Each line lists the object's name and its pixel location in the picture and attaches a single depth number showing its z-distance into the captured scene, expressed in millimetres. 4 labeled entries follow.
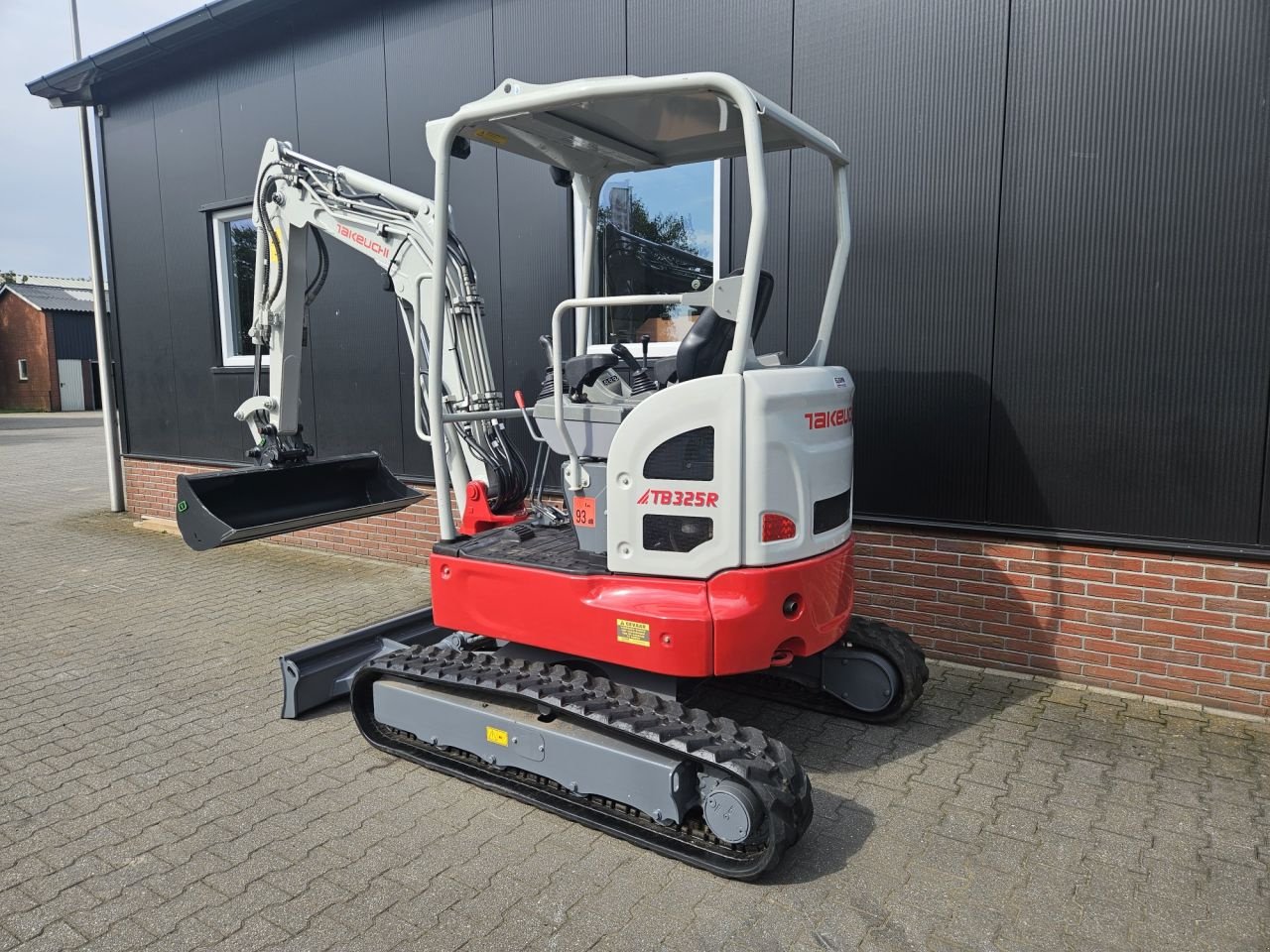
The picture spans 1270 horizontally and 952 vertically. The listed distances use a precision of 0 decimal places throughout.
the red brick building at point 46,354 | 39094
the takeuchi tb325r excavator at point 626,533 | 3301
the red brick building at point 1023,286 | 4414
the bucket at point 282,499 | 4719
